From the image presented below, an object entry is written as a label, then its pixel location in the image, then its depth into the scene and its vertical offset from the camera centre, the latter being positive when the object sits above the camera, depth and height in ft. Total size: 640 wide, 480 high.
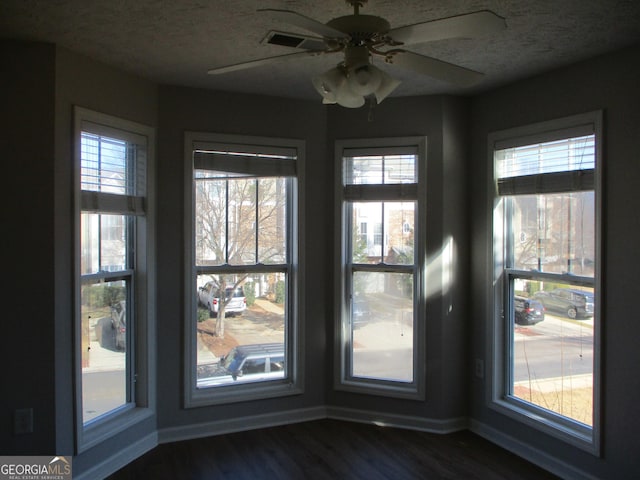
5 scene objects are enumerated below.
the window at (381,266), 12.55 -0.85
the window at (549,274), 9.75 -0.85
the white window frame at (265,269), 11.78 -1.38
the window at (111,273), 9.75 -0.86
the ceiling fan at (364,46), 5.27 +2.24
